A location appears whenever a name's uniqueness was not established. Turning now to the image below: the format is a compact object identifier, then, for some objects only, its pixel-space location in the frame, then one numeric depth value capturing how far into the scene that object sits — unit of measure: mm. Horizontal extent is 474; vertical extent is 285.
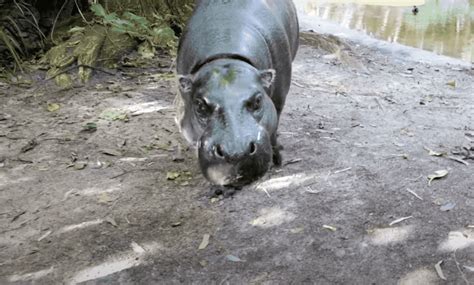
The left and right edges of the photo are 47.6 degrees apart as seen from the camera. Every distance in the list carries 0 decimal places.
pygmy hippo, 2562
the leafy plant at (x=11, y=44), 5926
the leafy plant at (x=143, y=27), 5855
